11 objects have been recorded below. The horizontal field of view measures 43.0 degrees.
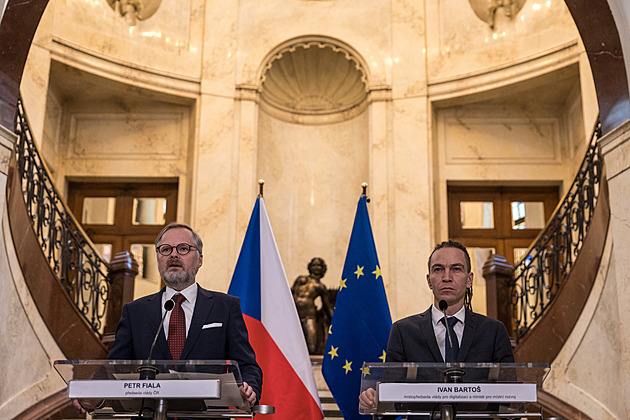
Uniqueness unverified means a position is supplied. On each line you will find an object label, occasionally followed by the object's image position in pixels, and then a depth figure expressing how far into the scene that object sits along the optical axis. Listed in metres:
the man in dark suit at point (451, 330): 3.03
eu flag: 4.89
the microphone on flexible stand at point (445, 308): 2.83
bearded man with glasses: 3.08
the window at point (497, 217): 11.48
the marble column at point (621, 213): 5.00
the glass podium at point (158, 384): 2.41
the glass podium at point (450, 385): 2.45
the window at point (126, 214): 11.45
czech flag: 4.64
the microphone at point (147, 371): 2.44
